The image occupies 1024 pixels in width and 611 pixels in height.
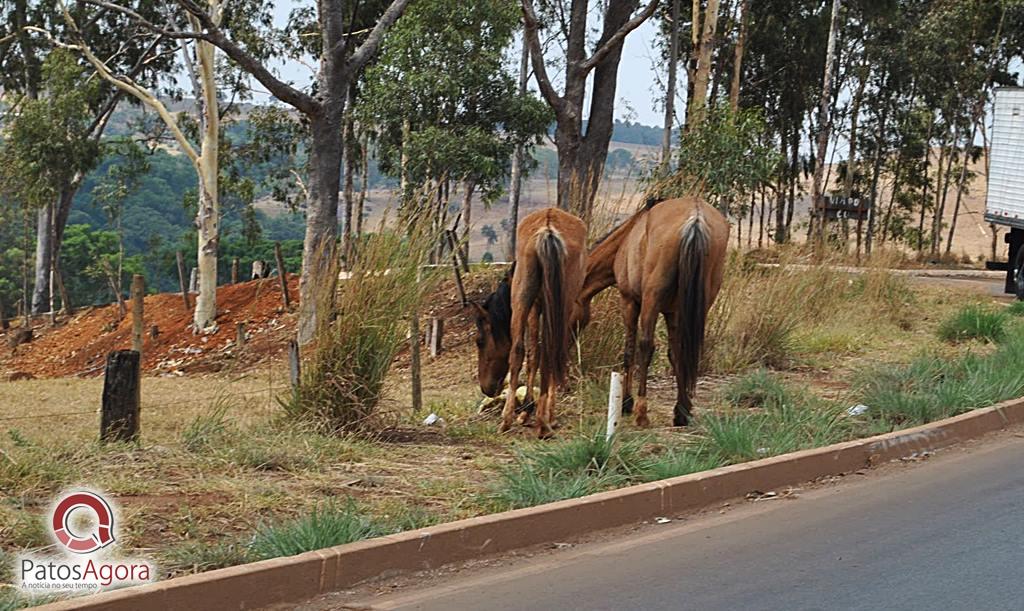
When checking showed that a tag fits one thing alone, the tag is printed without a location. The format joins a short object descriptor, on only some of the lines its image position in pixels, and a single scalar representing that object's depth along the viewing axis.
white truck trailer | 26.70
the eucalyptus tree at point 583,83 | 22.78
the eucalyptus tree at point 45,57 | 38.81
